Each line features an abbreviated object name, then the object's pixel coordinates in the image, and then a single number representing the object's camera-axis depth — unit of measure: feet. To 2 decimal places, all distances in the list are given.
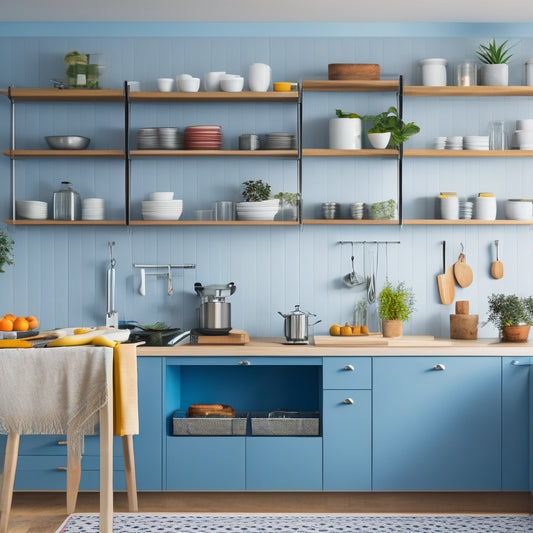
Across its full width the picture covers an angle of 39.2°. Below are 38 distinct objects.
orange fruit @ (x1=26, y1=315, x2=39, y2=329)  13.37
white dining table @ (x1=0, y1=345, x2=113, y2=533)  10.03
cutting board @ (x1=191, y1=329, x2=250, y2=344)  13.20
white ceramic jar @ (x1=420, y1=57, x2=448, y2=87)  14.25
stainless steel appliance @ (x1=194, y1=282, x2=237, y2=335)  13.55
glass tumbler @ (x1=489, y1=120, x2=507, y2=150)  14.46
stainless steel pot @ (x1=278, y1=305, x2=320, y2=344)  13.26
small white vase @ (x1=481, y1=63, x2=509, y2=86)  14.21
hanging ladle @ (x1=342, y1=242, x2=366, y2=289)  14.61
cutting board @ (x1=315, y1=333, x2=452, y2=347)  12.94
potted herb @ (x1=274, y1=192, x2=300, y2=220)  14.29
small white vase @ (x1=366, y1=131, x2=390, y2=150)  14.03
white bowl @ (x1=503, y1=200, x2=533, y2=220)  14.23
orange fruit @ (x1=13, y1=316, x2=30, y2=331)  13.01
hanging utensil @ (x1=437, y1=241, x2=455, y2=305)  14.60
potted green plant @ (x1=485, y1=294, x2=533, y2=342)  13.42
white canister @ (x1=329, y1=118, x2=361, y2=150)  14.08
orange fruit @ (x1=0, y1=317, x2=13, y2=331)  12.81
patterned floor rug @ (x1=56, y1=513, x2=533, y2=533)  11.90
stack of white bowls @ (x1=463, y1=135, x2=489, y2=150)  14.17
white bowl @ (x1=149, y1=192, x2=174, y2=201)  14.15
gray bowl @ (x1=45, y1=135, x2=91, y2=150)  14.06
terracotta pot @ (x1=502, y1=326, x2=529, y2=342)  13.39
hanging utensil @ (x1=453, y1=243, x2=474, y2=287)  14.62
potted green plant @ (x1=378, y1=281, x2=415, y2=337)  14.05
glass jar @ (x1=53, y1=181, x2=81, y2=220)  14.23
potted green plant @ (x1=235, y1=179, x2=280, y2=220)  14.01
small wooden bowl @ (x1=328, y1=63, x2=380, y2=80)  14.12
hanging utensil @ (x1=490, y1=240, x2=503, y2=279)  14.61
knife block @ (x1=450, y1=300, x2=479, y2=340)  13.96
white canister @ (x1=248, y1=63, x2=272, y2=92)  14.07
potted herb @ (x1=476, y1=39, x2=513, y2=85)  14.21
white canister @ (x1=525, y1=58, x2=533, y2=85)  14.26
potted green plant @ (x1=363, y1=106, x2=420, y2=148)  13.94
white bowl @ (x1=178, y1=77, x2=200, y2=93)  14.01
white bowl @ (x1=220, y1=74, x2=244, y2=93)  14.01
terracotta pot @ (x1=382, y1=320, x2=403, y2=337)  14.02
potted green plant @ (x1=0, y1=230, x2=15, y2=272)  14.24
